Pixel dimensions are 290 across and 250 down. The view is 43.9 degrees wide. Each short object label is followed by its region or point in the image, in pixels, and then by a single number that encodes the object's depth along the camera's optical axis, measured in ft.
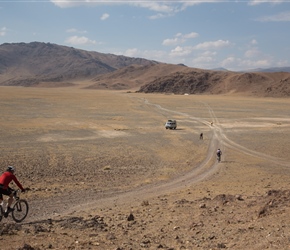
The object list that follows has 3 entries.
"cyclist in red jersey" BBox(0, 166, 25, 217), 34.35
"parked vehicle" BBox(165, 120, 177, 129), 144.97
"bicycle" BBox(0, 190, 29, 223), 35.63
